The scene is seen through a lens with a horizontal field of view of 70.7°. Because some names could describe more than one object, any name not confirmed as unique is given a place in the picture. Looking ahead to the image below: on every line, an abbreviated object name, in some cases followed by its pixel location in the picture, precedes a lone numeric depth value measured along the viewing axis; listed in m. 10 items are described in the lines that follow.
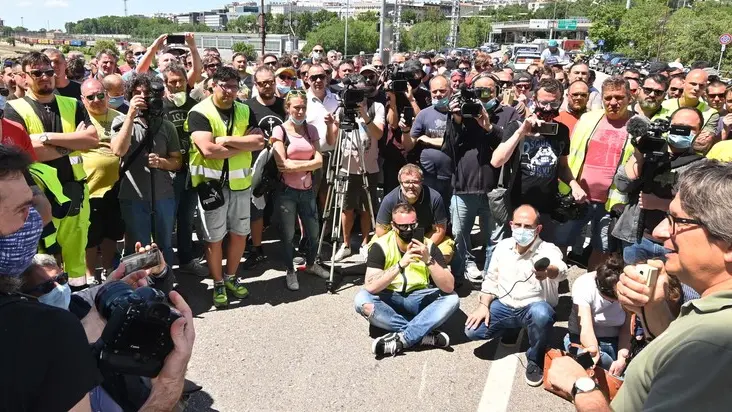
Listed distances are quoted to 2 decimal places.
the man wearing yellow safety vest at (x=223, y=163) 4.10
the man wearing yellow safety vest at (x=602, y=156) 4.32
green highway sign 86.25
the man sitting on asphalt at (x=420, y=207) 4.27
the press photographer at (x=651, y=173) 3.65
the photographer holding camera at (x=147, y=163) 3.97
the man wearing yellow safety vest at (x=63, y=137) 3.60
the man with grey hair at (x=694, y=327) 1.27
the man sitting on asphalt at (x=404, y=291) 3.82
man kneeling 3.75
